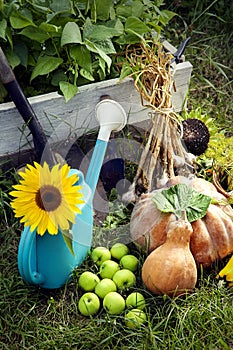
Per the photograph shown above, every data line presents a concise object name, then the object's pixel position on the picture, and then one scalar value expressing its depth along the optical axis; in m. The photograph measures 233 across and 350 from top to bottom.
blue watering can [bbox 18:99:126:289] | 2.28
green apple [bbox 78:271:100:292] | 2.35
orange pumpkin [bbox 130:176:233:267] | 2.39
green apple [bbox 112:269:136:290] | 2.34
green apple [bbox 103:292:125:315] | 2.28
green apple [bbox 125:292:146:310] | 2.30
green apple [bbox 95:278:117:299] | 2.31
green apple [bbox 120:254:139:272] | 2.40
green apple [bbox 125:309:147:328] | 2.25
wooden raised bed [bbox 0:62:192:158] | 2.56
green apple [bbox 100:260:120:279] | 2.36
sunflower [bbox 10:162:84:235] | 2.19
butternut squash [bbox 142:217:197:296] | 2.29
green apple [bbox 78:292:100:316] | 2.29
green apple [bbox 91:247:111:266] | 2.42
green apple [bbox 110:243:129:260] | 2.44
